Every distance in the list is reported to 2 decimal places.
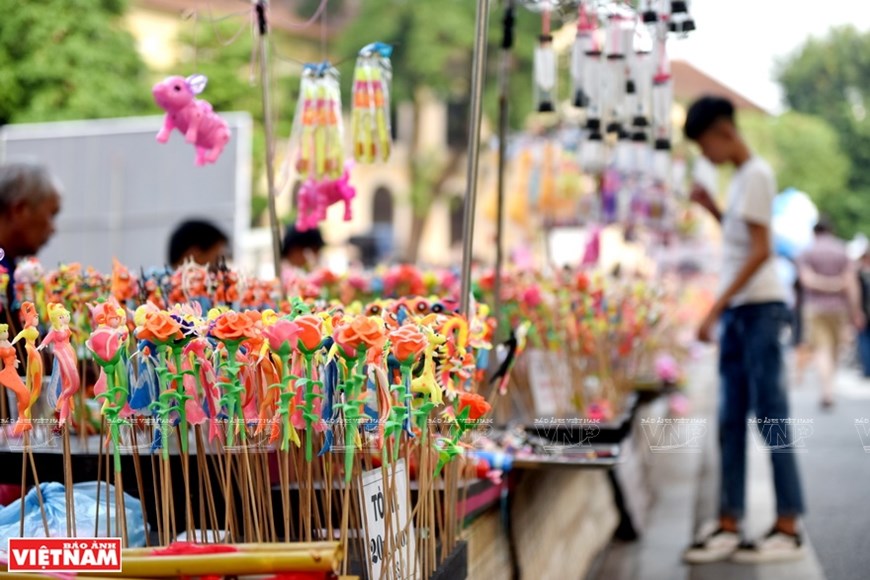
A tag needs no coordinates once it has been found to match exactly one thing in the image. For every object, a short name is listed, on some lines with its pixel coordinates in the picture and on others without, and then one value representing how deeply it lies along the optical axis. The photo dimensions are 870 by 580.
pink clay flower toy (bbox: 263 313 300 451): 3.81
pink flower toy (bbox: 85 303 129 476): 3.84
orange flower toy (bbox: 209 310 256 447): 3.80
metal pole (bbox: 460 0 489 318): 5.14
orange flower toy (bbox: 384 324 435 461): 3.95
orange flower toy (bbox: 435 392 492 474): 4.35
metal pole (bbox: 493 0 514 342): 7.11
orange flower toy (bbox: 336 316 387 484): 3.80
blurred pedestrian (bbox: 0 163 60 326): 6.86
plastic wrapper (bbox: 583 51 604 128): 7.07
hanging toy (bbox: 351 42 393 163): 6.28
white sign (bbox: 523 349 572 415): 8.68
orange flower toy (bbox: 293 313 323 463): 3.81
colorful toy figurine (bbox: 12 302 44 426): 3.98
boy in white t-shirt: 8.09
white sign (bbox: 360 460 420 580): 4.10
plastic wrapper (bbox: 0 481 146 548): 4.28
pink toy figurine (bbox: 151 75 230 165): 5.95
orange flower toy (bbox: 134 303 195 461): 3.80
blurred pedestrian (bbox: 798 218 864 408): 19.86
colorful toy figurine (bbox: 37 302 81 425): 3.98
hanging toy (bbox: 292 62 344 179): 6.40
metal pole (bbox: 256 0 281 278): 6.43
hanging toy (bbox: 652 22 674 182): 7.41
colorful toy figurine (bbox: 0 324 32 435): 3.95
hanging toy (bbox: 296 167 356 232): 6.67
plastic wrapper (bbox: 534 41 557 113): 7.27
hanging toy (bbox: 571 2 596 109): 7.09
